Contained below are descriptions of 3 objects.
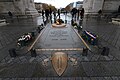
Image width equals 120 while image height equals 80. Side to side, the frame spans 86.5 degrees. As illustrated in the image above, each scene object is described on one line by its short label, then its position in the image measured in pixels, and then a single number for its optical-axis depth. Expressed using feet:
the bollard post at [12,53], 10.36
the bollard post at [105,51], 10.42
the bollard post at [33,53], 10.39
